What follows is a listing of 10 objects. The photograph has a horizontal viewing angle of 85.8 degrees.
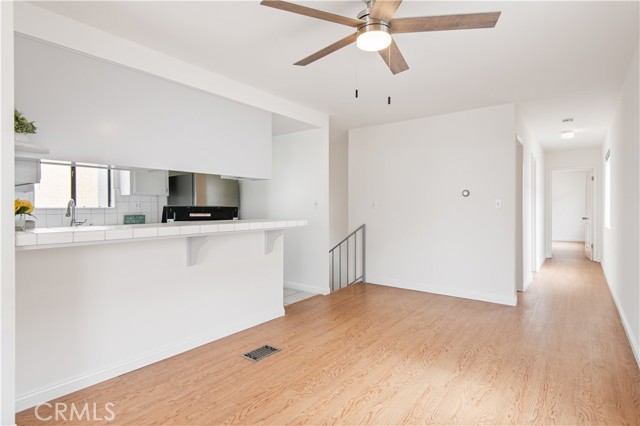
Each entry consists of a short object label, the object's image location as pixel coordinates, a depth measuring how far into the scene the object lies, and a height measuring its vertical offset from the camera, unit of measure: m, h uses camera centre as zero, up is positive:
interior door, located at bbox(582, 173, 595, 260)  8.05 -0.15
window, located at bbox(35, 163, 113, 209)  3.45 +0.26
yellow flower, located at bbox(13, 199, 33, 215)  2.01 +0.03
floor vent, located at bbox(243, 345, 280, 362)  2.80 -1.19
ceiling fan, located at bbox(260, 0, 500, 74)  1.77 +1.03
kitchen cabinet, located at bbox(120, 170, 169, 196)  4.04 +0.33
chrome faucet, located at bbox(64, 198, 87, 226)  2.87 -0.02
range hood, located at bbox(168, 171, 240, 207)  4.19 +0.27
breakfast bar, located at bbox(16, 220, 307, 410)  2.12 -0.65
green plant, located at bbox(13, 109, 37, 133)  1.93 +0.50
